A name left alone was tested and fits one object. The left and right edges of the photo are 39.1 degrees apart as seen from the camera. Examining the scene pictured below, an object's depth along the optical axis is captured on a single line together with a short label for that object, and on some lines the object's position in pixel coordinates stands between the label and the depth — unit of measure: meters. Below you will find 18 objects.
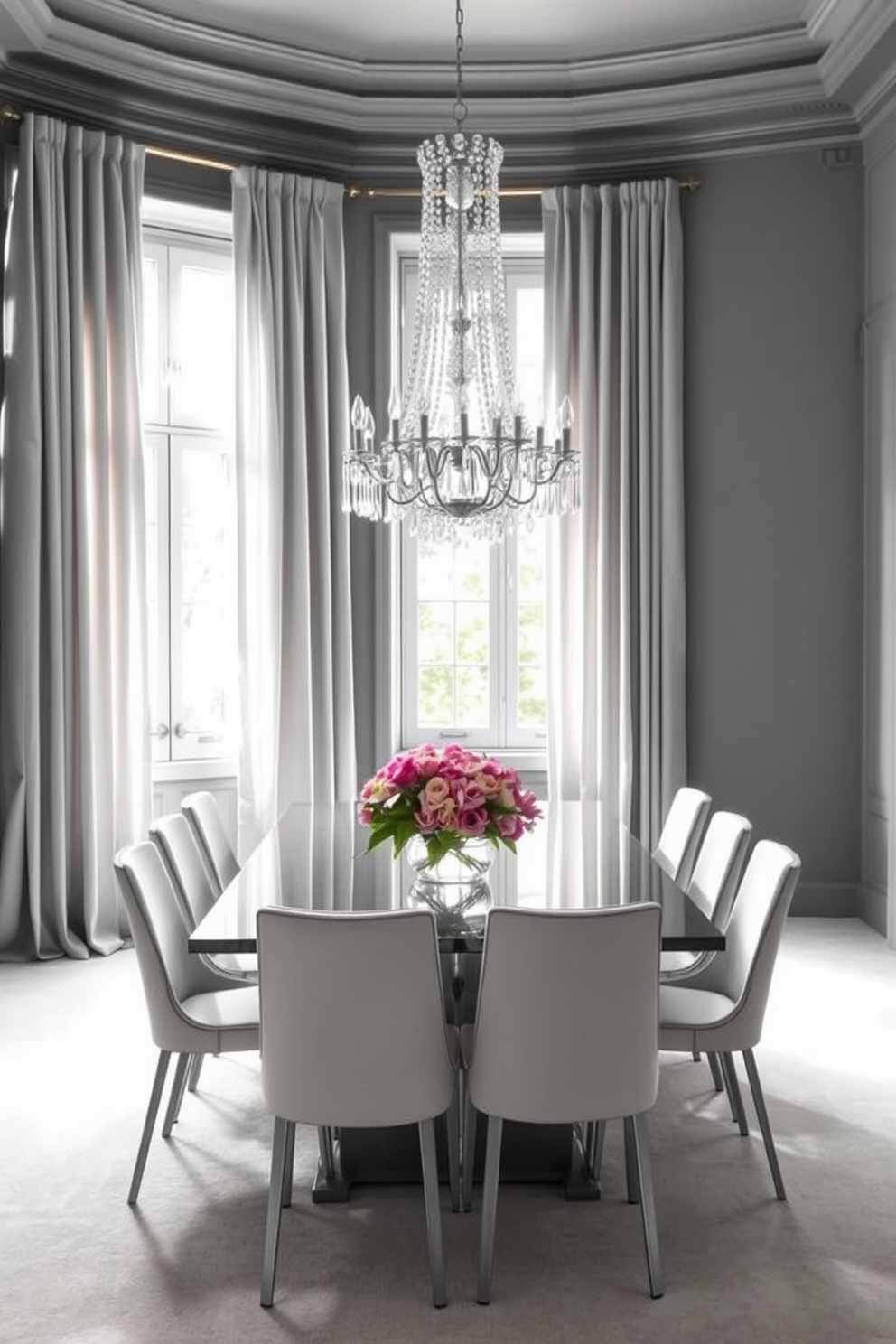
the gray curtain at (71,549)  4.97
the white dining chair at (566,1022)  2.33
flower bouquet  2.77
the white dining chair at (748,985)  2.75
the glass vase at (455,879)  2.92
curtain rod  5.38
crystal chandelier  3.63
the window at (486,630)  6.09
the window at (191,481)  5.68
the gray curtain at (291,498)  5.53
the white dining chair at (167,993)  2.74
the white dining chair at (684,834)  3.74
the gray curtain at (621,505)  5.63
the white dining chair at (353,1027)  2.31
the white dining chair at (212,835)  3.71
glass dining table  2.66
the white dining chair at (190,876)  3.25
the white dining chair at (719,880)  3.20
